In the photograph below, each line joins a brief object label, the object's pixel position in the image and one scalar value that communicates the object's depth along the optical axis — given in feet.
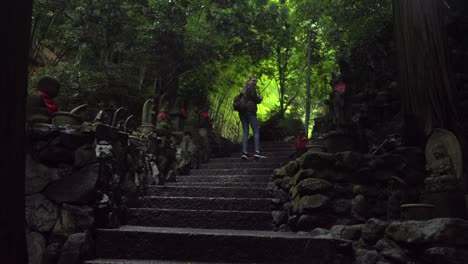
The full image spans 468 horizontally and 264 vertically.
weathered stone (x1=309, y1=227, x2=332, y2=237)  14.98
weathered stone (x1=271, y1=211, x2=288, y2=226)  18.30
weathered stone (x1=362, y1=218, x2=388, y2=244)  12.81
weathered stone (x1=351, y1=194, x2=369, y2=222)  16.31
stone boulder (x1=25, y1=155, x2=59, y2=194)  13.98
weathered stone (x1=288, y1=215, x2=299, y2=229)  17.16
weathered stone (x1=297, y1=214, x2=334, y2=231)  16.39
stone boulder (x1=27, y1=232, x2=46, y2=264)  13.19
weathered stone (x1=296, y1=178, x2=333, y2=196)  17.06
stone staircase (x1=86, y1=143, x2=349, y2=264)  13.87
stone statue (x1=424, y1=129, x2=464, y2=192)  14.30
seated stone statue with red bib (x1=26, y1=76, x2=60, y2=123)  15.32
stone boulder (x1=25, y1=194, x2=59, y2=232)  13.58
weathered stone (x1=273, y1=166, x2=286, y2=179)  21.92
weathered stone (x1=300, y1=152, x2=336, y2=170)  18.03
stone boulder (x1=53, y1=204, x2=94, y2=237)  13.71
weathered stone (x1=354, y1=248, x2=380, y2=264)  12.11
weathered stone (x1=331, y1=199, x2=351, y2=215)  16.60
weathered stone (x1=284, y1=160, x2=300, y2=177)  20.20
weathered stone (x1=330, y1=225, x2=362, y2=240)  13.93
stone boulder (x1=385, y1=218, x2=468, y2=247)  10.37
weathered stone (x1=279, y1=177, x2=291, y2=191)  20.15
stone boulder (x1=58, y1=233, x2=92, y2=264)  12.82
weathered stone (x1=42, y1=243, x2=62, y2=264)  13.08
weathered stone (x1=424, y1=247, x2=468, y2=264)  9.99
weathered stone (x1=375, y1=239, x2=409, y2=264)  11.21
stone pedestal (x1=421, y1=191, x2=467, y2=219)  13.60
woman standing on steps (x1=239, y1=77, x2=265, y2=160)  30.09
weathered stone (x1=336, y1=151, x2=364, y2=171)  17.74
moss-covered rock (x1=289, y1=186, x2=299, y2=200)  17.89
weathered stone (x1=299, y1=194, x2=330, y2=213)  16.43
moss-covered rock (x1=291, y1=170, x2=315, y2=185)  17.98
